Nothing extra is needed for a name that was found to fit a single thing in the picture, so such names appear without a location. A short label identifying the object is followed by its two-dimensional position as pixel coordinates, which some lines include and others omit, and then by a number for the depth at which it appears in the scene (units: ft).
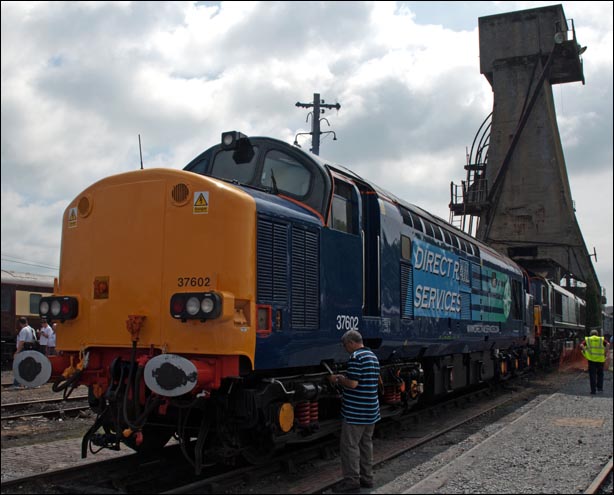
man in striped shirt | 21.07
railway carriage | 76.03
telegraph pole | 73.34
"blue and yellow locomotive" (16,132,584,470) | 18.97
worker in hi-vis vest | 52.37
